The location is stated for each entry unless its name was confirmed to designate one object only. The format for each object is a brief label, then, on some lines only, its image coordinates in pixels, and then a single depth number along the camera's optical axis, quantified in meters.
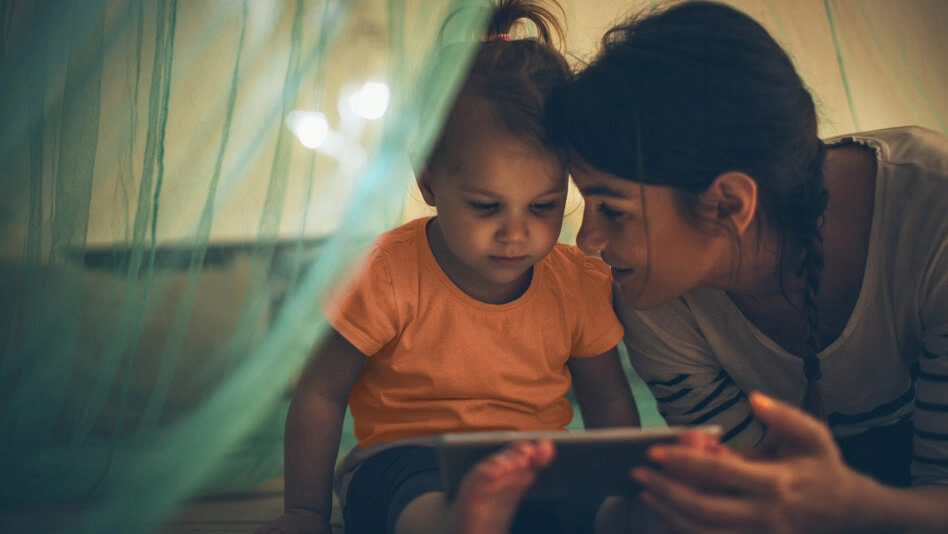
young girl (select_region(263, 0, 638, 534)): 1.06
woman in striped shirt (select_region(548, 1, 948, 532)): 0.92
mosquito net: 1.22
